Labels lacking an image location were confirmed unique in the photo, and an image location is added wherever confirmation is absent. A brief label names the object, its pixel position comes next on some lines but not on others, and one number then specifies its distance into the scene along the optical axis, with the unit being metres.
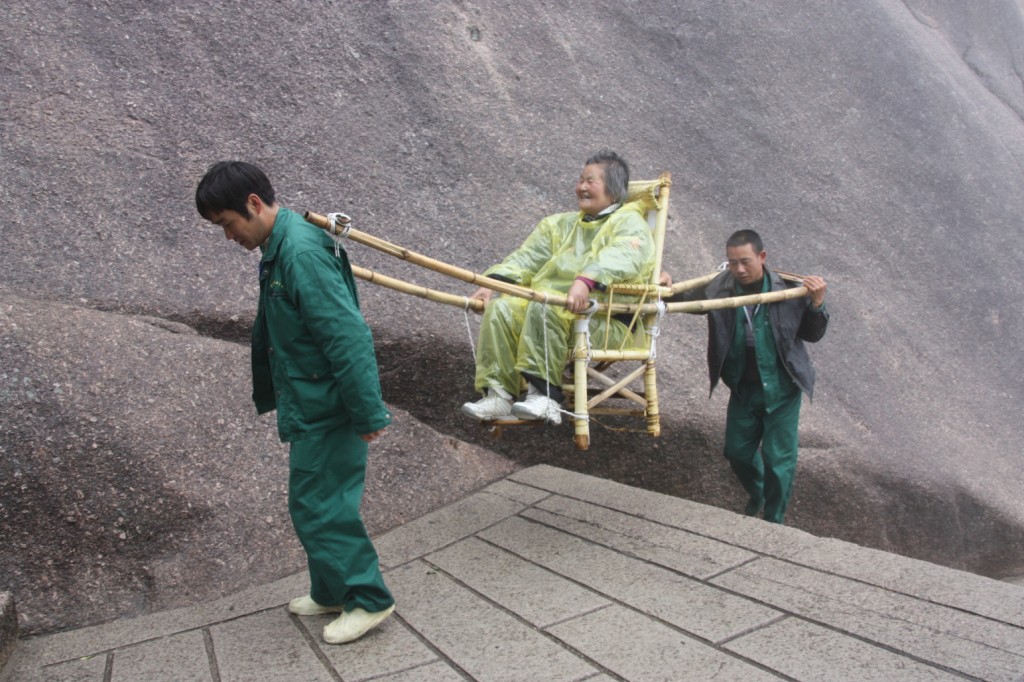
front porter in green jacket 2.77
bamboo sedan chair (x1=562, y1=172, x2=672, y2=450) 3.69
